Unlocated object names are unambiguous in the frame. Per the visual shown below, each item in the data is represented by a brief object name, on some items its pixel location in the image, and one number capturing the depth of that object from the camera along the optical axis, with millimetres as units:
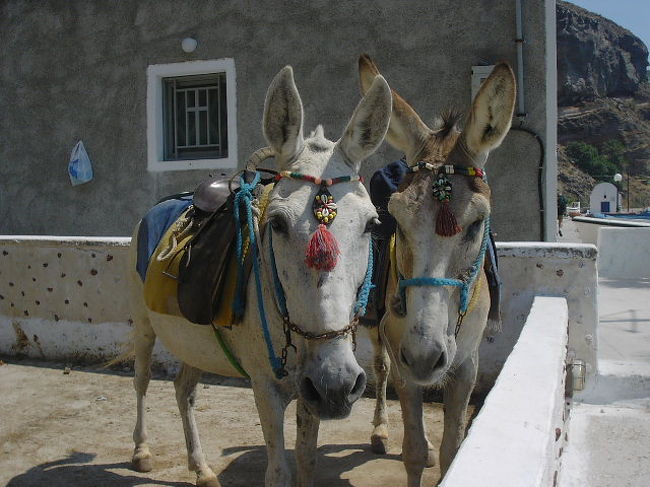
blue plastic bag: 9156
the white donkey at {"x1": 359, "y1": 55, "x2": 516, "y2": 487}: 2492
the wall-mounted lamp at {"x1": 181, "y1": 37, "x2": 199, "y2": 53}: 8531
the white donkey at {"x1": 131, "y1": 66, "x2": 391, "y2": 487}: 2145
